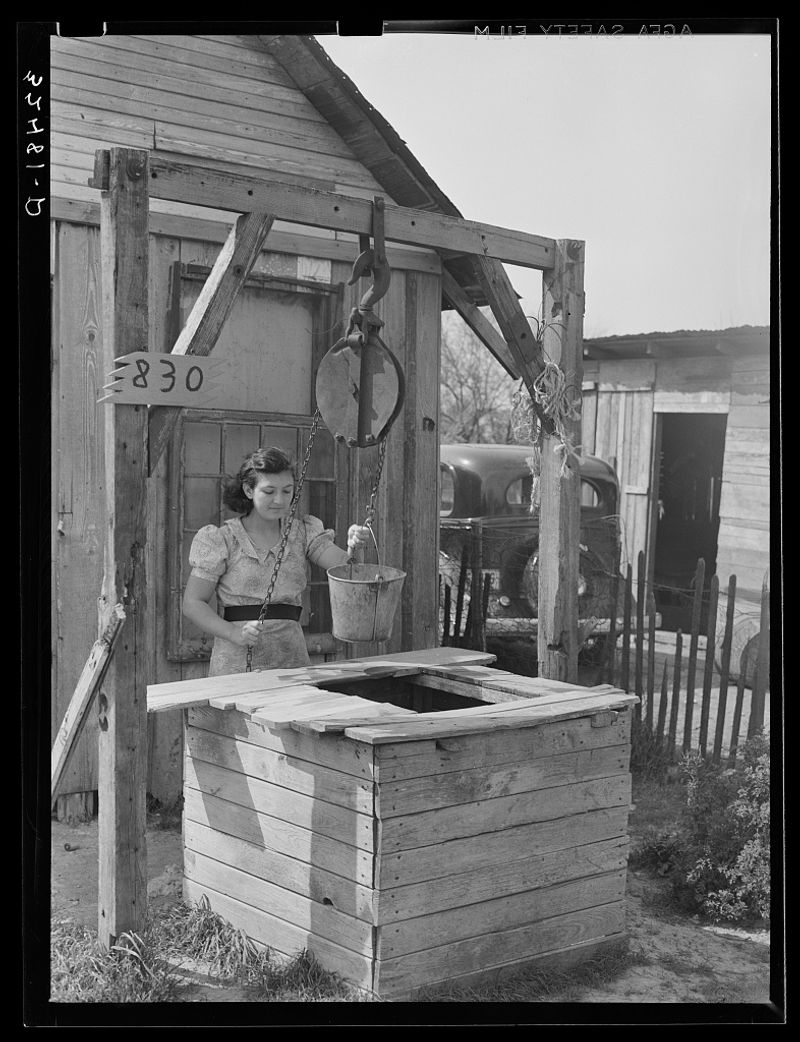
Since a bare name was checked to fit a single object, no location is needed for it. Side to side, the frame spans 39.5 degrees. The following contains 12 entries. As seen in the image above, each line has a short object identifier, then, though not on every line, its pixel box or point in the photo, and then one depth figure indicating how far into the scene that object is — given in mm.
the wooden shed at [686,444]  12102
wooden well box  4078
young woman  5297
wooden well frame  4094
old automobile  9727
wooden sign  4078
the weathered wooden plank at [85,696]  4059
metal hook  4617
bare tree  25734
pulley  4699
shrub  5180
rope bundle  5414
